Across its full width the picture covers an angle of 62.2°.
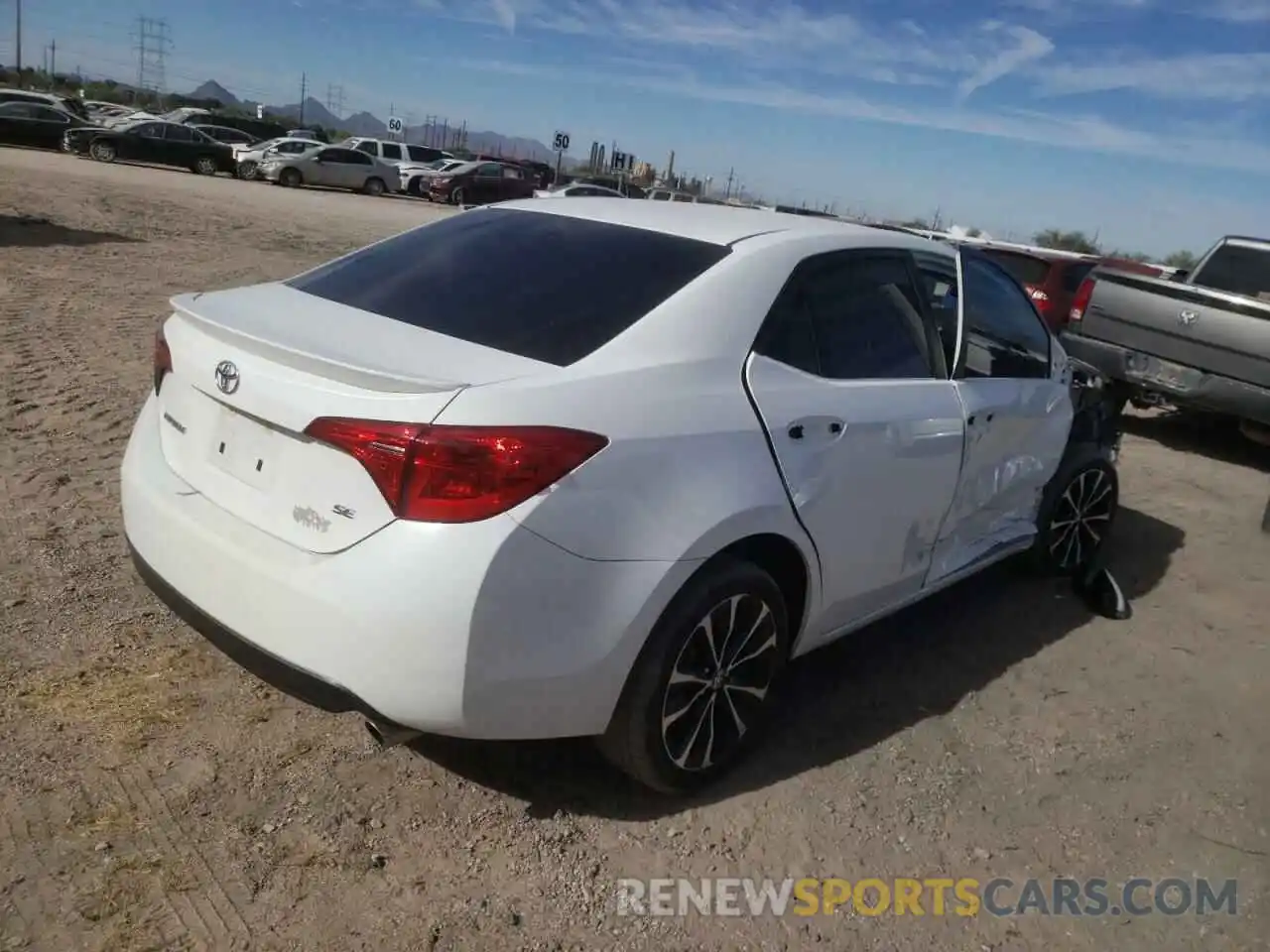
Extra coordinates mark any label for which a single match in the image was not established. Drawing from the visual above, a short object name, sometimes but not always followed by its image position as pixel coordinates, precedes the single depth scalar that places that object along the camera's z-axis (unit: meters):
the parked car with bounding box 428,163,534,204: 35.09
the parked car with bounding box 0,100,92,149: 31.12
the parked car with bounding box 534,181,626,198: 27.62
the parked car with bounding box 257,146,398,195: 33.06
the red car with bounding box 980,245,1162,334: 11.46
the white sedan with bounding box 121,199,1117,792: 2.48
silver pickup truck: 7.97
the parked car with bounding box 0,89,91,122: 31.33
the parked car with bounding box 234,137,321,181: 33.38
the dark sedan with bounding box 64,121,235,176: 30.56
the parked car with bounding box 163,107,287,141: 40.03
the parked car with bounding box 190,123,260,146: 36.50
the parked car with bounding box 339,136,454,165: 38.72
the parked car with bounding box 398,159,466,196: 37.03
